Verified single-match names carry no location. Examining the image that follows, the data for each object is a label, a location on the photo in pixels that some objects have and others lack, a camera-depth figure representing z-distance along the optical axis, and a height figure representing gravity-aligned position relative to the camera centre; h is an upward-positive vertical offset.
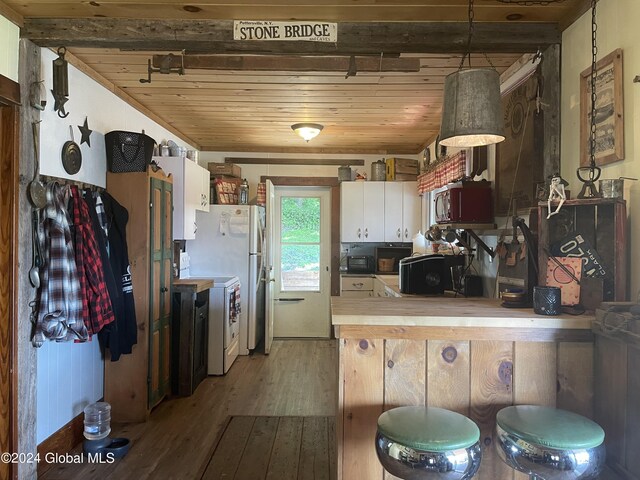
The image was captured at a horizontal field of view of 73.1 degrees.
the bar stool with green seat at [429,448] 1.17 -0.58
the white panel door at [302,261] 5.46 -0.27
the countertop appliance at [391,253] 5.09 -0.15
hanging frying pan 2.54 +0.50
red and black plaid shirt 2.46 -0.18
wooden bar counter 1.53 -0.46
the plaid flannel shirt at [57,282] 2.26 -0.23
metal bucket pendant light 1.57 +0.50
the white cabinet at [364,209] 5.06 +0.37
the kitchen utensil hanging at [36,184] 2.22 +0.29
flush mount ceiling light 3.94 +1.03
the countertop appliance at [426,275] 3.20 -0.26
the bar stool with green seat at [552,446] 1.14 -0.56
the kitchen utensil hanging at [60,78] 2.34 +0.88
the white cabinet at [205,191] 4.18 +0.49
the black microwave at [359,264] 5.14 -0.29
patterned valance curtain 3.31 +0.60
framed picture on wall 1.64 +0.52
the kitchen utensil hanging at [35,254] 2.24 -0.08
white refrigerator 4.50 -0.06
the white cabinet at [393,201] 5.05 +0.46
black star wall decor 2.73 +0.69
